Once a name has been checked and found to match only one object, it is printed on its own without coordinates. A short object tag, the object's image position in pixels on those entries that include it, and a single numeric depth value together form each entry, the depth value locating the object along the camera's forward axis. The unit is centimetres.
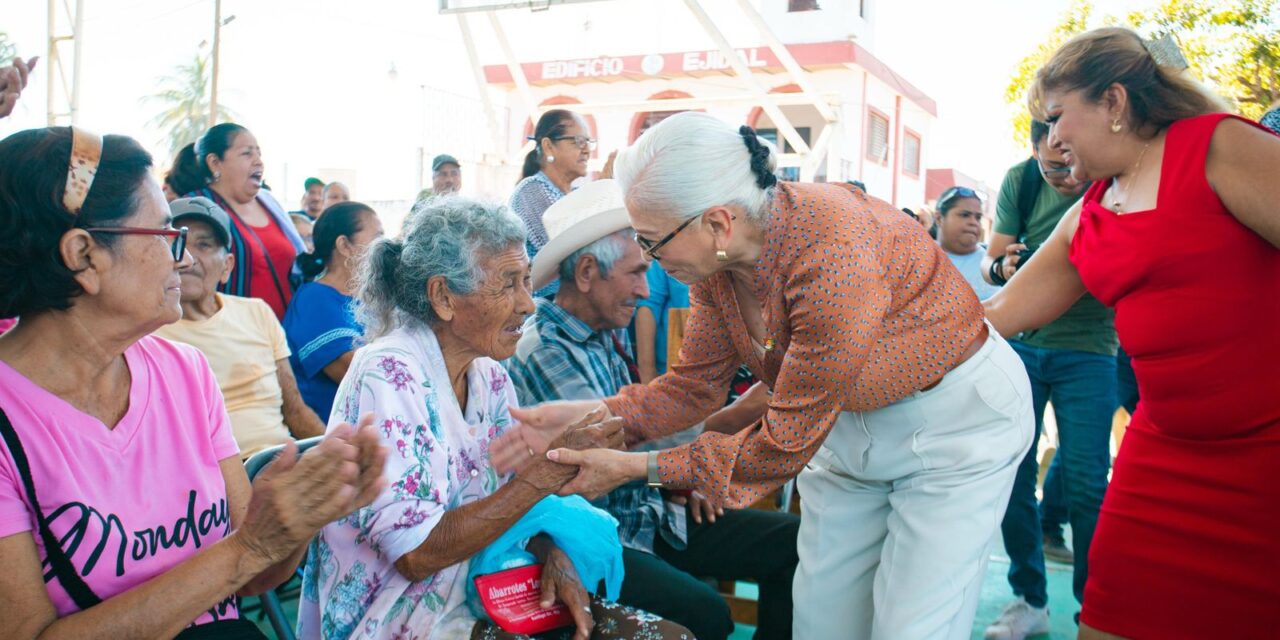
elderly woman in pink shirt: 150
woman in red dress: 205
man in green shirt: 339
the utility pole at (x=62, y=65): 991
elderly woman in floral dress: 200
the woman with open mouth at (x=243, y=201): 439
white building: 1841
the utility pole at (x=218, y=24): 1065
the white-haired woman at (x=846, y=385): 203
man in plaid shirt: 287
